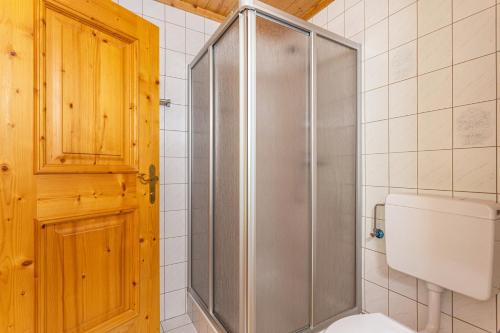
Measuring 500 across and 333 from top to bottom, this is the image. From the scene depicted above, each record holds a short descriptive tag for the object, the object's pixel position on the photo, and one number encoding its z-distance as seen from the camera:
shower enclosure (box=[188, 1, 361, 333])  1.08
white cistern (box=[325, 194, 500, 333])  0.88
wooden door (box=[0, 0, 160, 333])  0.83
